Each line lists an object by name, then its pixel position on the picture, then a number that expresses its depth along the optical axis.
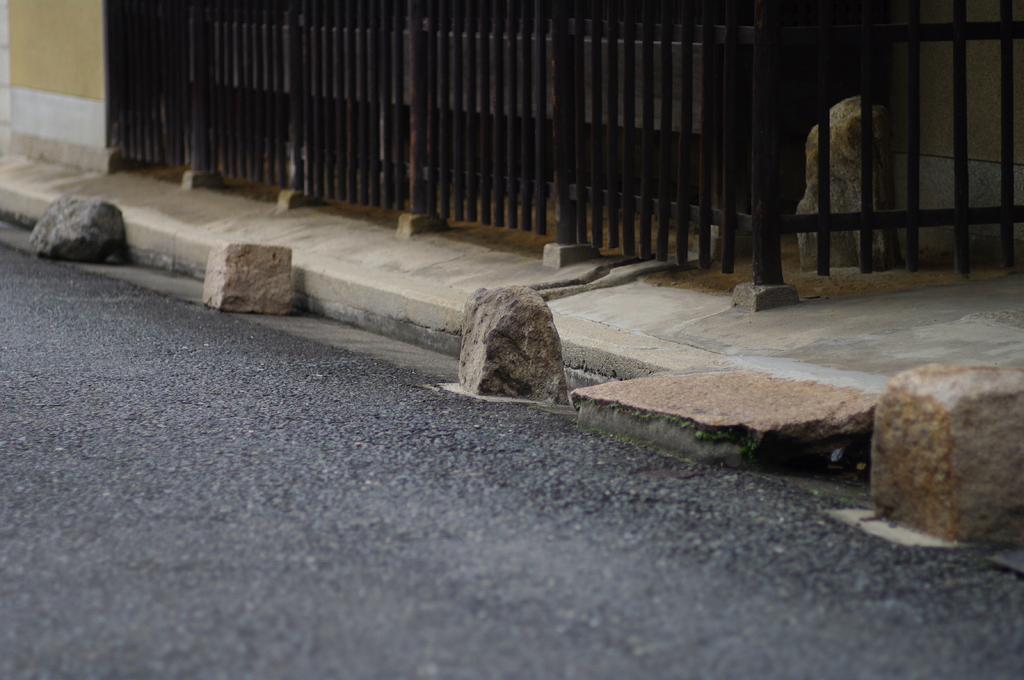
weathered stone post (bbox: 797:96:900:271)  13.02
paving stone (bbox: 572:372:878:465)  8.05
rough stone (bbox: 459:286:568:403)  10.39
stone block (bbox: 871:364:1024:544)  6.63
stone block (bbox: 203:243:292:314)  14.85
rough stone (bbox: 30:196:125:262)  18.87
